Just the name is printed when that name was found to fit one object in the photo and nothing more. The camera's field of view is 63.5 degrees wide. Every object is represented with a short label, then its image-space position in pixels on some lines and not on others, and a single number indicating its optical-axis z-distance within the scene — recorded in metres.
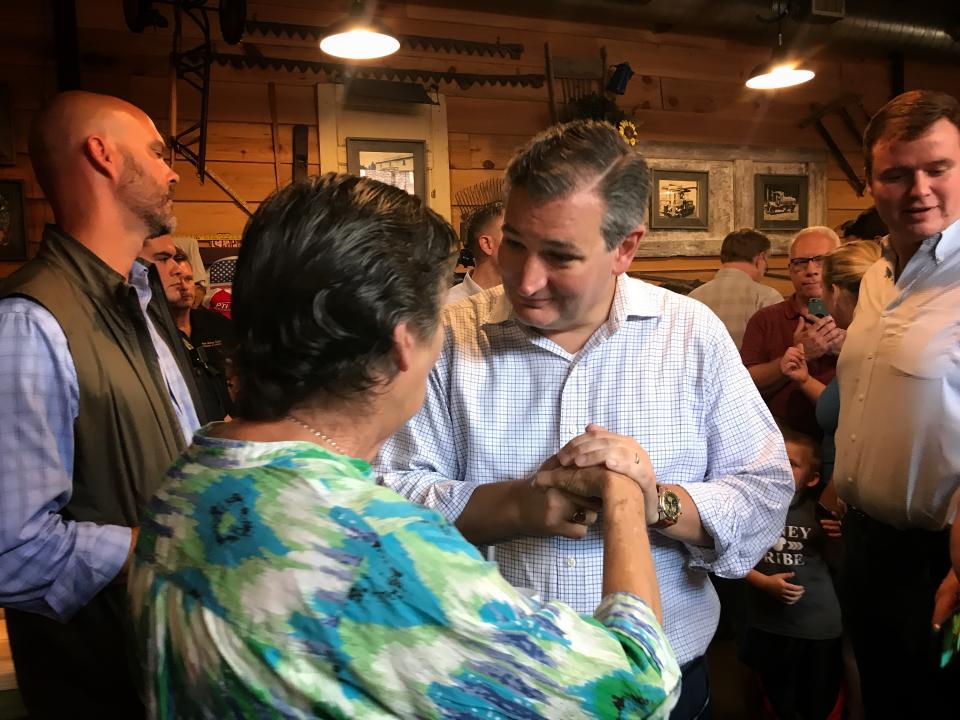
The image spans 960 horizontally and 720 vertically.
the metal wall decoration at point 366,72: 4.50
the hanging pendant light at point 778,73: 4.74
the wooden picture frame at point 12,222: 4.00
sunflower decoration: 5.25
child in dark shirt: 2.72
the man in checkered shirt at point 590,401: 1.34
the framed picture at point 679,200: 5.70
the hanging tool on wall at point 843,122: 6.10
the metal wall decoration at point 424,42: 4.53
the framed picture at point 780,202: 6.05
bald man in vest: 1.40
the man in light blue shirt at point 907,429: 1.96
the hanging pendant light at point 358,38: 3.64
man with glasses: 3.32
